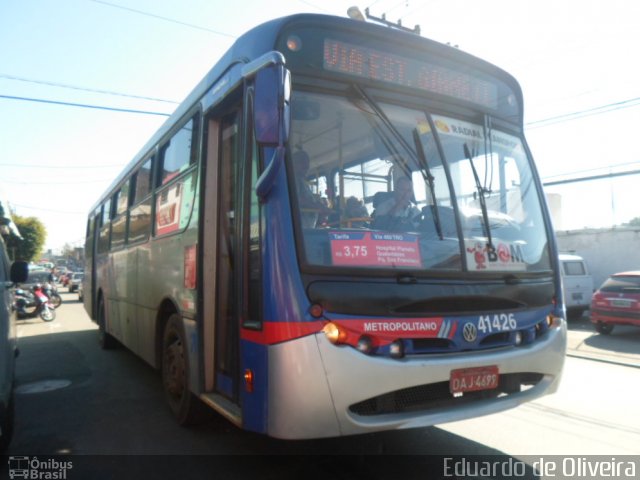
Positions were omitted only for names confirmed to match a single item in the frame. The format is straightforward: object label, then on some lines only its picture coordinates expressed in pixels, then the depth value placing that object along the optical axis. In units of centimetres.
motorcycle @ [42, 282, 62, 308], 2204
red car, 1130
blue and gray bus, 308
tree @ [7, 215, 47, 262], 5562
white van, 1534
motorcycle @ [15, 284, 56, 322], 1665
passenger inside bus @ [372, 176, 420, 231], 356
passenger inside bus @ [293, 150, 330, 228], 327
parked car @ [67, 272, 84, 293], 3681
